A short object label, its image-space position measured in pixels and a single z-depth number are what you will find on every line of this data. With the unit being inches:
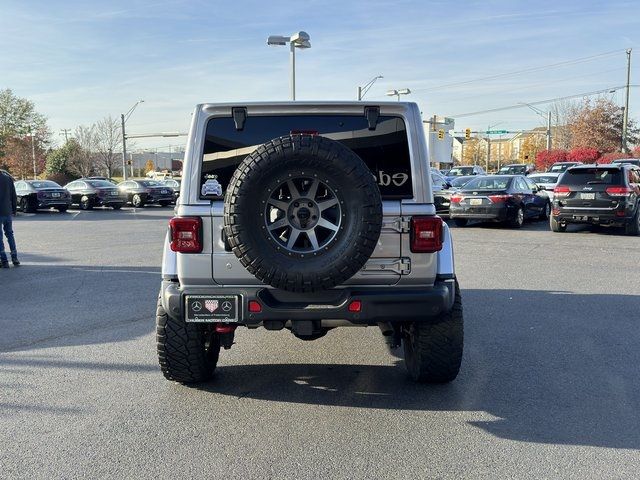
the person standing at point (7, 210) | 428.5
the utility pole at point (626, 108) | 1845.5
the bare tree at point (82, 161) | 2539.4
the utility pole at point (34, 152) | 2468.0
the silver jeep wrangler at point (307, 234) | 151.6
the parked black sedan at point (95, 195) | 1176.8
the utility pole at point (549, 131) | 2421.8
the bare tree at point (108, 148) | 2704.2
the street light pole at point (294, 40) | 929.5
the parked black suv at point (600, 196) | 573.0
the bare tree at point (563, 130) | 2768.2
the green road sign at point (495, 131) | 2795.8
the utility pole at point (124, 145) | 2143.2
